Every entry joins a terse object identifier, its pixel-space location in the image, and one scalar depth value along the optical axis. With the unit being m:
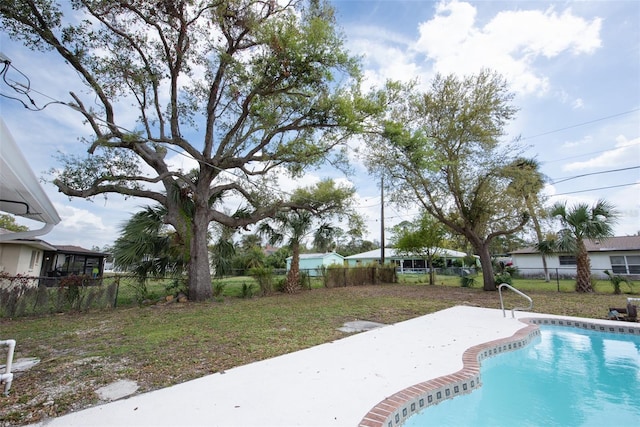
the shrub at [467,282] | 15.57
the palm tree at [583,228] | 11.78
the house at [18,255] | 13.71
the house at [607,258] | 18.36
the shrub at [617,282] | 11.20
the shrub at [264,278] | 12.48
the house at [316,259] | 34.75
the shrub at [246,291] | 11.71
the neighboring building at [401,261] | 30.80
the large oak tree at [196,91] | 8.72
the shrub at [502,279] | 13.24
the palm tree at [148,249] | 10.00
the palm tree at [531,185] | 12.06
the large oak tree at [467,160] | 12.48
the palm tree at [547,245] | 13.16
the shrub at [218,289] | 11.22
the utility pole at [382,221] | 19.41
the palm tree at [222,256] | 12.62
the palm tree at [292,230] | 13.63
